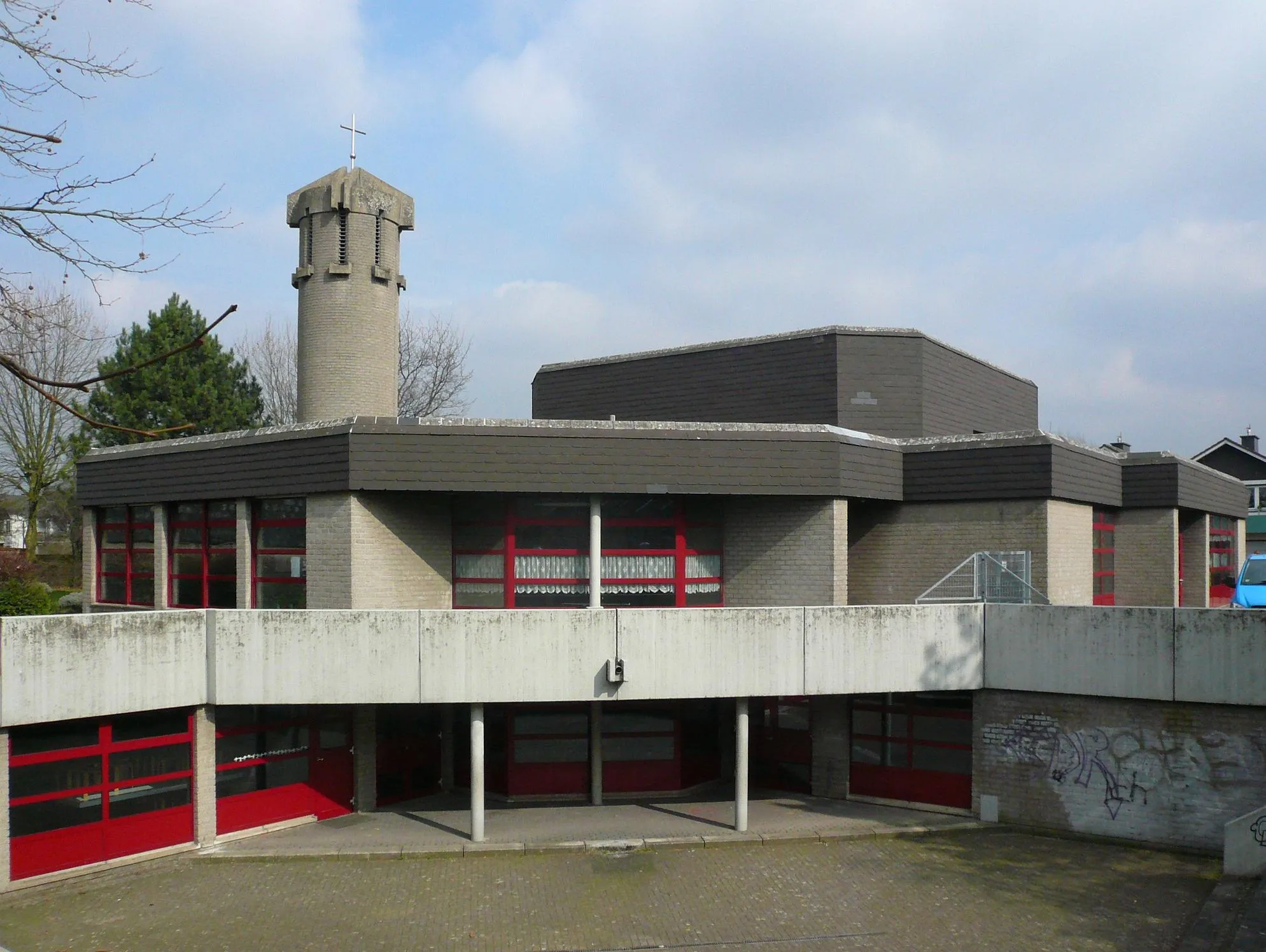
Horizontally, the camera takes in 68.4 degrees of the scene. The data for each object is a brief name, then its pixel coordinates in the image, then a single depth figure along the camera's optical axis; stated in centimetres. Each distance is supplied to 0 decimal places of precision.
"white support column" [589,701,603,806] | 1650
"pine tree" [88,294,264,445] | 3253
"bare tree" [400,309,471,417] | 4569
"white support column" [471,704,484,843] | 1435
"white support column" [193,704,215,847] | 1398
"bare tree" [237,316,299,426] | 4369
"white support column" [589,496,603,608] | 1620
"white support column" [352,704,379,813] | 1603
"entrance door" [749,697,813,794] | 1728
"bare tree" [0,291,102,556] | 3512
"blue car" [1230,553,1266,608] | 1762
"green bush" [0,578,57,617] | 1648
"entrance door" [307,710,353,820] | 1573
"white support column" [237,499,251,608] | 1700
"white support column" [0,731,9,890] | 1204
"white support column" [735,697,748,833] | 1475
